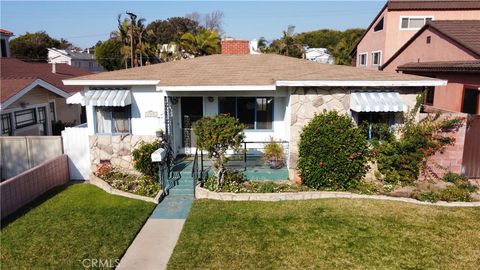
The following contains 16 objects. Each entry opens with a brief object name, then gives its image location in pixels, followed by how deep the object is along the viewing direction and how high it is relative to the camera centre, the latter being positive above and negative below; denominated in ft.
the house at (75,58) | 189.98 +21.23
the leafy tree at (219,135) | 41.01 -4.14
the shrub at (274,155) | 48.85 -7.45
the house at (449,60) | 53.47 +7.12
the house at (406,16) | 106.52 +24.04
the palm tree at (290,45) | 157.58 +23.35
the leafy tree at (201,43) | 125.70 +18.49
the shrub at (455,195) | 39.86 -10.42
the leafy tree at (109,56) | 215.31 +24.58
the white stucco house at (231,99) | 44.32 -0.09
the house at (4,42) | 90.90 +13.75
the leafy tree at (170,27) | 285.90 +56.80
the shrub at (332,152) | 41.91 -6.07
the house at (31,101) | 54.13 -0.41
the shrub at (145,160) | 45.19 -7.53
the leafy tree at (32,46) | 215.72 +30.91
